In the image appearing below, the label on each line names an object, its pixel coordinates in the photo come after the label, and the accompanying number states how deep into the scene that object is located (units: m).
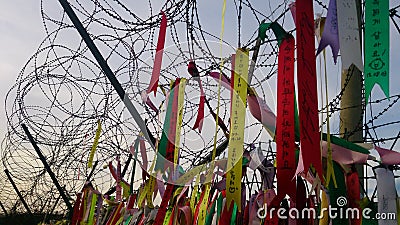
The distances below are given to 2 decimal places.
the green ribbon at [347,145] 1.20
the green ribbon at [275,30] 1.21
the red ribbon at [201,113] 1.69
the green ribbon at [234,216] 1.45
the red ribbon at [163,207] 1.67
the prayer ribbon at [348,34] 1.10
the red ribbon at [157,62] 1.64
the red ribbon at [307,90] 1.07
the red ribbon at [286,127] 1.12
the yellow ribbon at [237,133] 1.26
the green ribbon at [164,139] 1.70
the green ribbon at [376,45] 1.05
